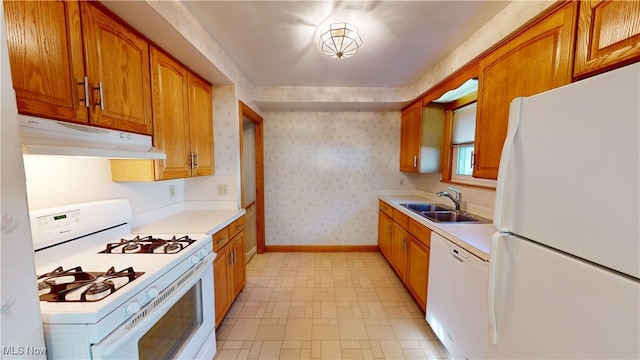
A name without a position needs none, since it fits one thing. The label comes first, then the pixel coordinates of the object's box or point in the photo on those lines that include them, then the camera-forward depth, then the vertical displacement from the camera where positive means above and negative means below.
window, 2.40 +0.30
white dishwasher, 1.27 -0.85
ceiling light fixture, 1.64 +0.98
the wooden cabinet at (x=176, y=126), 1.54 +0.32
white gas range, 0.76 -0.49
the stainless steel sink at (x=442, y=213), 2.10 -0.47
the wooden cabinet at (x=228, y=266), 1.78 -0.88
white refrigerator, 0.54 -0.17
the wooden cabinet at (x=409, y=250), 1.98 -0.88
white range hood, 0.82 +0.11
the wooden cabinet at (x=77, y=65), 0.85 +0.47
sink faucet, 2.29 -0.29
